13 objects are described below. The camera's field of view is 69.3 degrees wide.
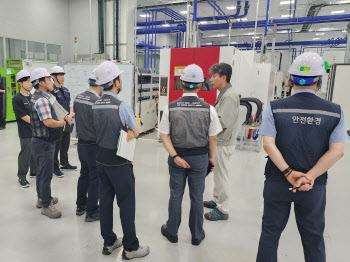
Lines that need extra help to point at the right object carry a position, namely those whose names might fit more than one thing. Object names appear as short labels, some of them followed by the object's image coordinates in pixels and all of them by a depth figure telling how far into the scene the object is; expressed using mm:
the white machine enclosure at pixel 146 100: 6398
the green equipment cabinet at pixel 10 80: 7584
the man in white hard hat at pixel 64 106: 3648
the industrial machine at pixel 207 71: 5090
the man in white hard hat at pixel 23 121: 3350
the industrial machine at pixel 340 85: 7367
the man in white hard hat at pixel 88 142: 2477
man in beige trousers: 2590
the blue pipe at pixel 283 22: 9578
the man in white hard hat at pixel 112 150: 1885
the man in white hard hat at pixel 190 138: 2084
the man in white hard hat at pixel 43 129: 2504
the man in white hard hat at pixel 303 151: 1503
